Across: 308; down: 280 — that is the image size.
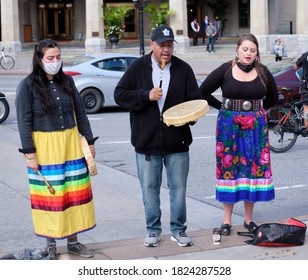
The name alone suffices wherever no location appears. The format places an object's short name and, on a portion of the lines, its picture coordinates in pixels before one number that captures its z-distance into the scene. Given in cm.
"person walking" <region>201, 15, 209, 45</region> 4928
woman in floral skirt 763
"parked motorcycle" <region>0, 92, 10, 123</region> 1778
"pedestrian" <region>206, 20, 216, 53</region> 4322
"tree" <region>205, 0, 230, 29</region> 5575
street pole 3584
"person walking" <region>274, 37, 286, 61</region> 3859
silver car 2003
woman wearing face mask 683
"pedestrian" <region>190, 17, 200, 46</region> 4584
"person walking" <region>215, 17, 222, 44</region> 4895
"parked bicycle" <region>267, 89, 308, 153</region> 1357
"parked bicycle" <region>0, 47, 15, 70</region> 3877
